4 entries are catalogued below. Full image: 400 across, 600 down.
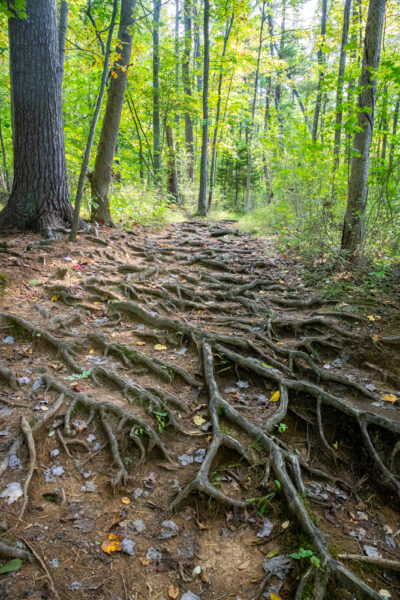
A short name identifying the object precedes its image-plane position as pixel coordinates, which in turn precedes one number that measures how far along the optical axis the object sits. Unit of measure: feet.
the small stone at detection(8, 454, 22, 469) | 8.85
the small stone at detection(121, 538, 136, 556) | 7.70
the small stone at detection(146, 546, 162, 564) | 7.64
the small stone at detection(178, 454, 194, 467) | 10.19
